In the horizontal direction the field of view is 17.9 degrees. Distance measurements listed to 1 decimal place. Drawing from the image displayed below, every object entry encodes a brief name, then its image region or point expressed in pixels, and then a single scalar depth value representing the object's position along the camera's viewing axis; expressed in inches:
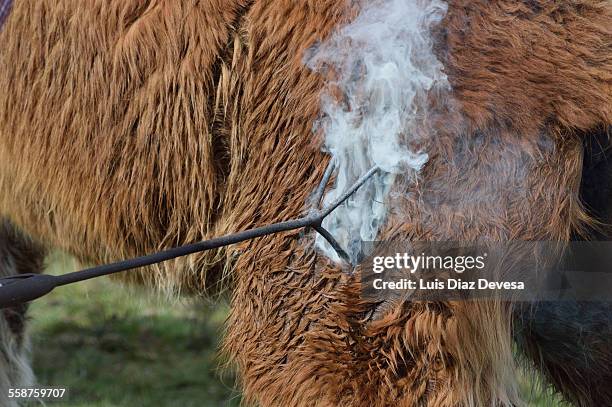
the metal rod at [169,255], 83.2
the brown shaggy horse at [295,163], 85.4
